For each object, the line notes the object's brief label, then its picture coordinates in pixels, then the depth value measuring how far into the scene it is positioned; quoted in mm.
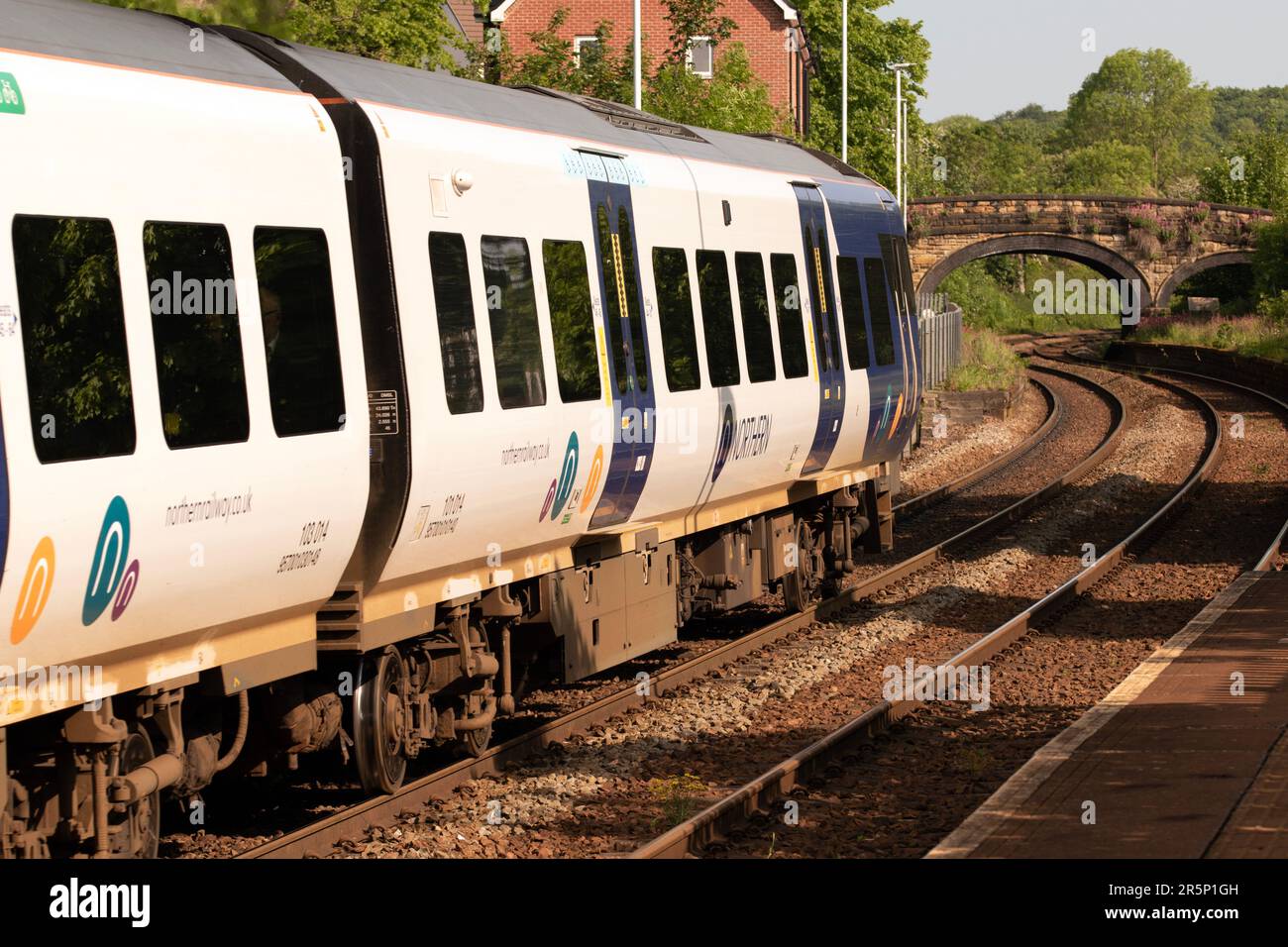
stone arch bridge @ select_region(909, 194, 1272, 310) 75438
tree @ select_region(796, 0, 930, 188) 60781
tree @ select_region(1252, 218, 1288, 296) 67938
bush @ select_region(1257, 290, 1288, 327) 59344
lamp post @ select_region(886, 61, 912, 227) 52338
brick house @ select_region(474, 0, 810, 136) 47062
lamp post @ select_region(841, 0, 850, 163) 40862
